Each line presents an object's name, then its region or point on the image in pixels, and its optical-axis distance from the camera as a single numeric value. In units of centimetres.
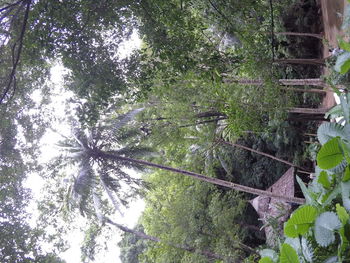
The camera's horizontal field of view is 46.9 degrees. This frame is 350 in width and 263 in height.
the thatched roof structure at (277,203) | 1305
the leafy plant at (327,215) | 380
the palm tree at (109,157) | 1227
